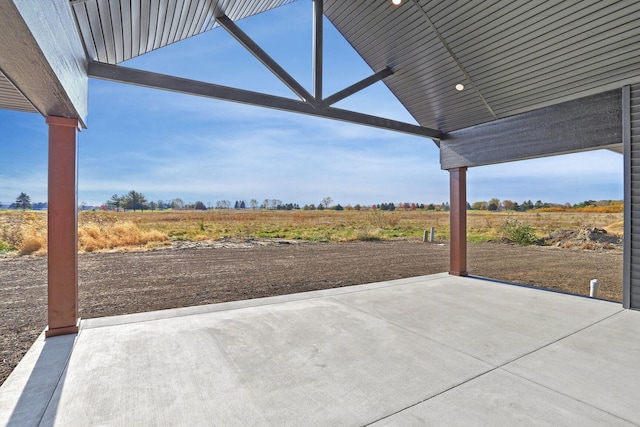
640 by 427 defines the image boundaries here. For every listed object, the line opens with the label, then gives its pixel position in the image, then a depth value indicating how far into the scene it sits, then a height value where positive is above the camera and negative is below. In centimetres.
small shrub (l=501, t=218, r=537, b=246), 1384 -77
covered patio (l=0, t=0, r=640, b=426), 194 -122
